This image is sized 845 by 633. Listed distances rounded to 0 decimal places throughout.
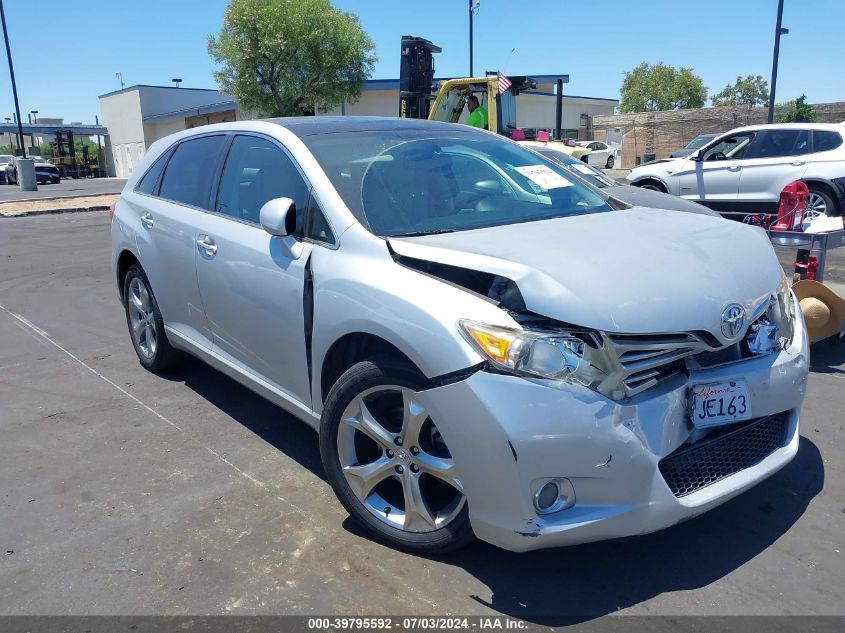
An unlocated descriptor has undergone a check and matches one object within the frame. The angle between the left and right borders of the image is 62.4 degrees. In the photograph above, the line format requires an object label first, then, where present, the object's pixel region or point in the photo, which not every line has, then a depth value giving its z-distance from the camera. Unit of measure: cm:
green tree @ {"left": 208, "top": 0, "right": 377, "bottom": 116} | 3206
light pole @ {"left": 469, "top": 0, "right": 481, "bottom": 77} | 2891
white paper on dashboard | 392
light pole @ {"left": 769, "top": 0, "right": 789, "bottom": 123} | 2223
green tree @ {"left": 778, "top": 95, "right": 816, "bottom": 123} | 3406
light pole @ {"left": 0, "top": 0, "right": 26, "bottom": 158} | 2867
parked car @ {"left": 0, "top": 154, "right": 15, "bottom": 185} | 4041
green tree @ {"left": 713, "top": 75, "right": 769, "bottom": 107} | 10296
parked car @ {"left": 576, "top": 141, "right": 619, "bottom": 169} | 3505
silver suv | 240
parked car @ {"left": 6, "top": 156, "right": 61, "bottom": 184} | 4034
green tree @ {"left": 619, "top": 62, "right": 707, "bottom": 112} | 8631
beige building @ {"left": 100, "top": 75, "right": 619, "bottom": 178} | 4678
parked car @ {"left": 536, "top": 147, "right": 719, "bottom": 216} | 751
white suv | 1063
